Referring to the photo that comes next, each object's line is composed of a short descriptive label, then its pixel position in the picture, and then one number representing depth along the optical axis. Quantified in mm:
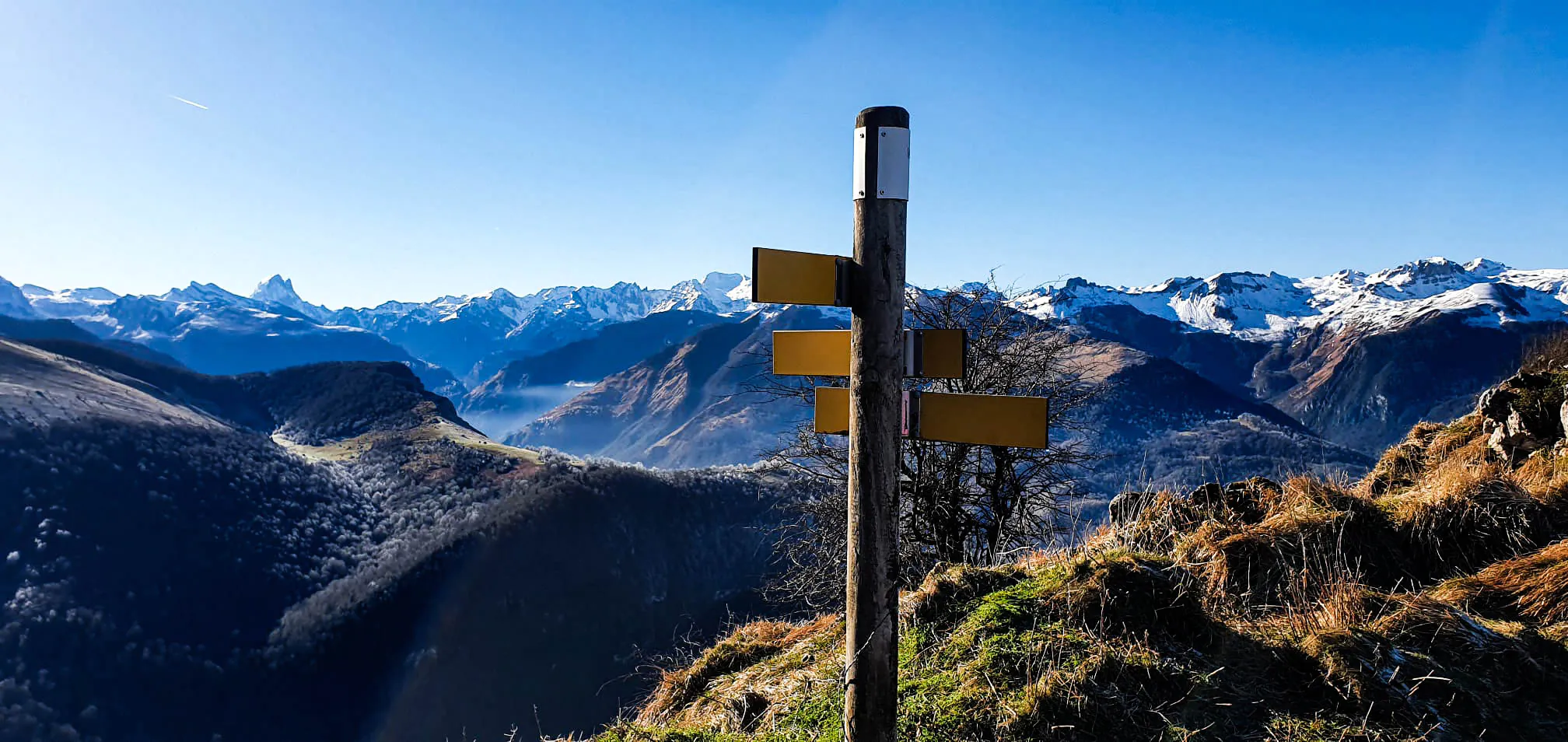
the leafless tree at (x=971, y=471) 13328
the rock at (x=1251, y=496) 6691
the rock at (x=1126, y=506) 7652
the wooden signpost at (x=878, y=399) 3441
